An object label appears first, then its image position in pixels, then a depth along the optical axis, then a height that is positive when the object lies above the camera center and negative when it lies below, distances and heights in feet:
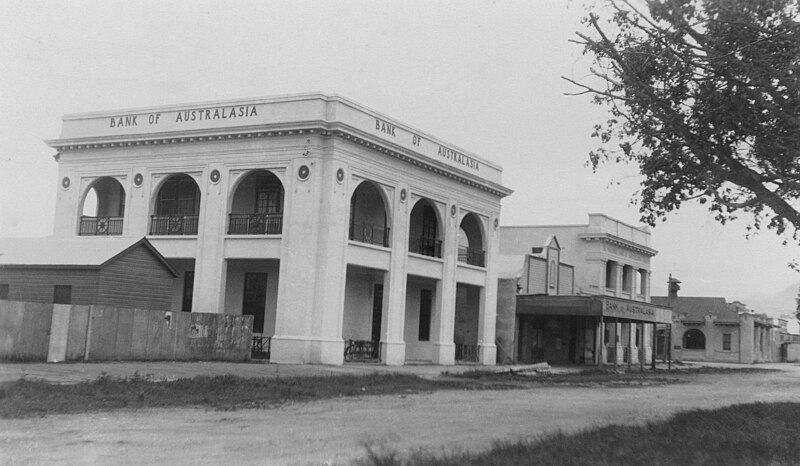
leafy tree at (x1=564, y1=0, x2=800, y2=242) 46.96 +14.68
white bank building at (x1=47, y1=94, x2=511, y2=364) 97.09 +14.28
